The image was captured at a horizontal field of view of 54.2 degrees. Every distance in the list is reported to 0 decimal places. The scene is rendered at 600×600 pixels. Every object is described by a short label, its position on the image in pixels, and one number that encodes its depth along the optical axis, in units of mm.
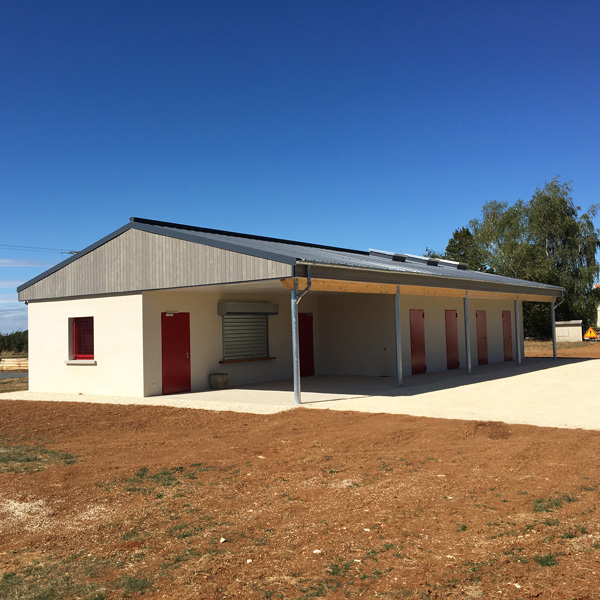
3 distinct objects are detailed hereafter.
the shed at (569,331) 36500
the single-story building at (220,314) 12750
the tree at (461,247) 46919
